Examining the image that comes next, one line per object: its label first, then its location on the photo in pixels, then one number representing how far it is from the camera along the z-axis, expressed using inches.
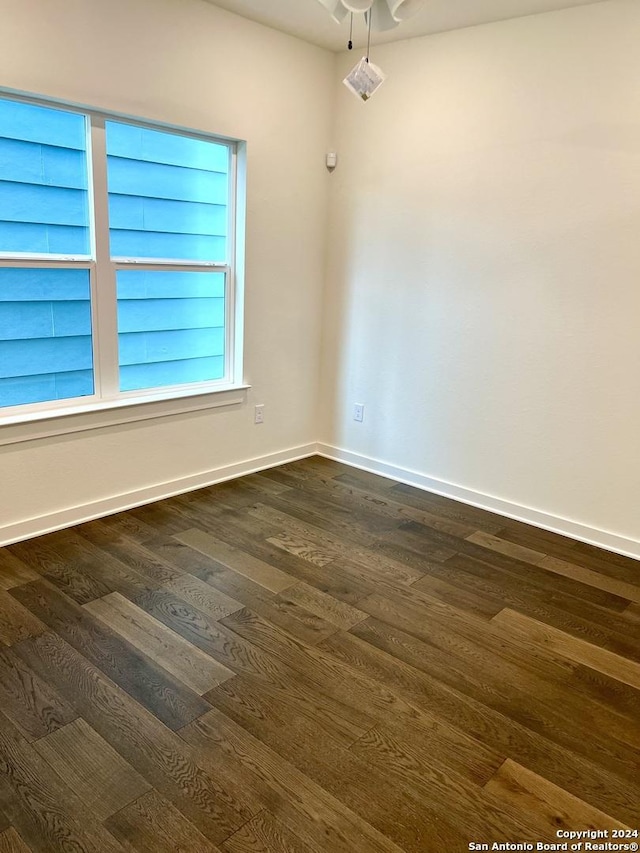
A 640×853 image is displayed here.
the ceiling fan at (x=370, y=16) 83.8
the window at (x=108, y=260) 109.7
